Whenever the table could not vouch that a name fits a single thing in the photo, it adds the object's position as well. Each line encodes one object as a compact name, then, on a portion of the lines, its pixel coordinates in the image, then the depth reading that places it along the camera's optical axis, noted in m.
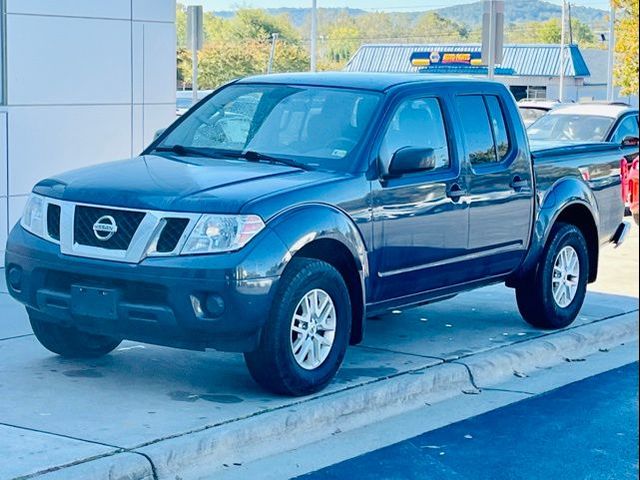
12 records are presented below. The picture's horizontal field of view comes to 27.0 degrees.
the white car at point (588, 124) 18.92
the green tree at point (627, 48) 34.59
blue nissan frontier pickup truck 7.10
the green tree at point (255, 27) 68.50
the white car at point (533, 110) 22.97
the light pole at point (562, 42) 52.97
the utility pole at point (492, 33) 18.31
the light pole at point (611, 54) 41.62
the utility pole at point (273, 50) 53.53
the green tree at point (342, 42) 97.56
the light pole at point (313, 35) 38.88
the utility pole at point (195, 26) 21.17
